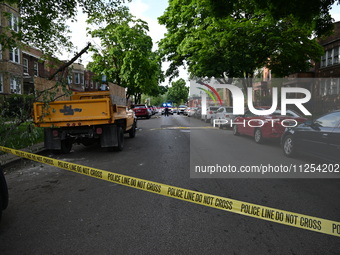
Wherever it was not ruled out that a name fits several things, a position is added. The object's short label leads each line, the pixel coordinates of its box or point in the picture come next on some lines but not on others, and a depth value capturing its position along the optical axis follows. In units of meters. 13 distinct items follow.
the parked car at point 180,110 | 56.15
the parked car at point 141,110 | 32.75
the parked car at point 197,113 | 32.19
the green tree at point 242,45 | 19.31
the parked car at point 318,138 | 6.14
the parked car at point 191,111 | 35.72
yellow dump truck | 8.04
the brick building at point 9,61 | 24.92
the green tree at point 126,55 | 30.61
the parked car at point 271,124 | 10.09
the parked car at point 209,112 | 24.91
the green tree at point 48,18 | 12.30
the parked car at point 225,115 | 17.92
